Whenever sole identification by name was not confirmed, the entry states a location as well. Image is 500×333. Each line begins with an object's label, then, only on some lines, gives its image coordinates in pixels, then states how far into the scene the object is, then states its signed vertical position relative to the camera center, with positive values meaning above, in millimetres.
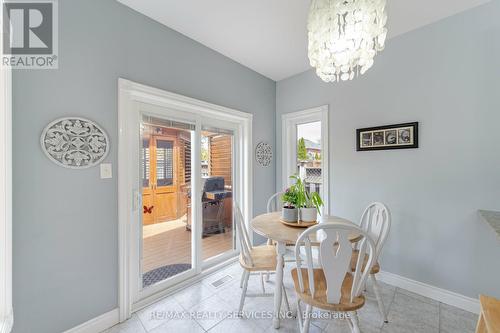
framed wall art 2031 +305
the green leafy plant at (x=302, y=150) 3064 +240
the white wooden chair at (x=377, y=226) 1642 -591
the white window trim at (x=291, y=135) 2865 +486
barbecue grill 2502 -503
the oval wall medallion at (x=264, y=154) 3014 +192
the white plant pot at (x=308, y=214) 1771 -429
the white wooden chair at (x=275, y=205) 3066 -599
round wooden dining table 1448 -531
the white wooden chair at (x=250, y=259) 1699 -838
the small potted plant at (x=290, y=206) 1819 -378
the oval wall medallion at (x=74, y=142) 1375 +185
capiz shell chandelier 1168 +820
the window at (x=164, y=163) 2080 +42
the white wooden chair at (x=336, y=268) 1176 -621
